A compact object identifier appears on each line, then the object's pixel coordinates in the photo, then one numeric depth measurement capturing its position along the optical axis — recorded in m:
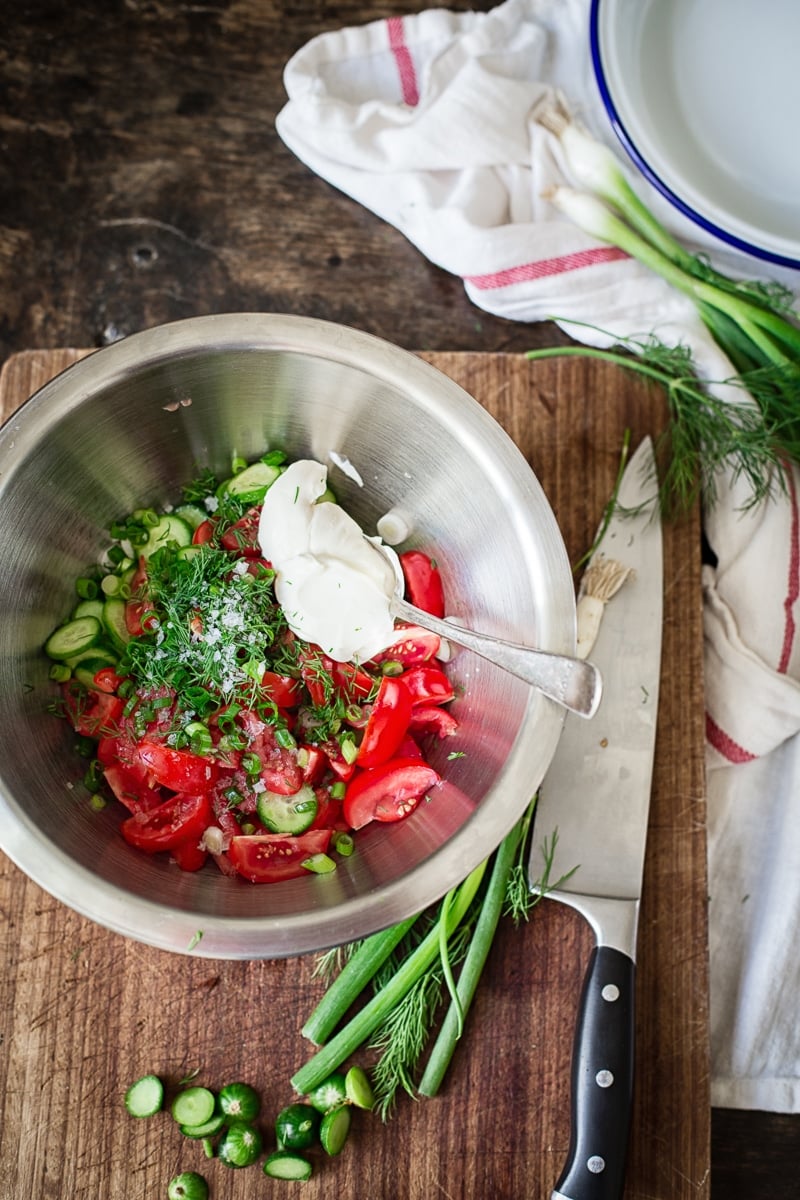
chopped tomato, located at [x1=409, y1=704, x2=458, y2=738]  0.81
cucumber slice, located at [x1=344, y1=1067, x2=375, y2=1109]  0.80
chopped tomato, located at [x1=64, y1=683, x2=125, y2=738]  0.79
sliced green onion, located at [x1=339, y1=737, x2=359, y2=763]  0.79
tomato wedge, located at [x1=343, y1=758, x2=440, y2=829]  0.79
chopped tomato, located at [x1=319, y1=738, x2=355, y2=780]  0.79
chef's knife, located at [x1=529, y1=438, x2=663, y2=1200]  0.79
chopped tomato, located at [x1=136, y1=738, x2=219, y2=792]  0.77
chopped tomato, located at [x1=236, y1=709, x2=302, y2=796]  0.78
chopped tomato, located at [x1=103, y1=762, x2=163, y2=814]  0.79
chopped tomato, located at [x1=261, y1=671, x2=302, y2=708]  0.79
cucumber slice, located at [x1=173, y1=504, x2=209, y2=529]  0.83
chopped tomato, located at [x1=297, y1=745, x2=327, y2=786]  0.79
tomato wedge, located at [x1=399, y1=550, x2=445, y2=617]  0.82
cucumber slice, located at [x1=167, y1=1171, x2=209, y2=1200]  0.80
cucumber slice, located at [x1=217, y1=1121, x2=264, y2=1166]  0.80
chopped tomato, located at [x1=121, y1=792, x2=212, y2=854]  0.78
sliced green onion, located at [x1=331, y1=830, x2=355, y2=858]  0.79
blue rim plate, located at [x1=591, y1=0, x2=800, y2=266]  0.91
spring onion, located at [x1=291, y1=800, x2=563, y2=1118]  0.81
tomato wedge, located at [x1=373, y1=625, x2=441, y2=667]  0.80
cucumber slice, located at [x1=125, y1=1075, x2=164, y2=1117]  0.80
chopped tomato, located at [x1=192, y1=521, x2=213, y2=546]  0.82
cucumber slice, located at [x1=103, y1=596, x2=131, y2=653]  0.81
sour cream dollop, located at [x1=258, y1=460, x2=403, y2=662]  0.79
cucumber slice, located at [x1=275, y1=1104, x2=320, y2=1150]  0.80
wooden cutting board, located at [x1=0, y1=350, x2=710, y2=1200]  0.81
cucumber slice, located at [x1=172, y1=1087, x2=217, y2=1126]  0.81
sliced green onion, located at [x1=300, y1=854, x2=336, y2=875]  0.78
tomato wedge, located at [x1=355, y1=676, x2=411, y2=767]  0.79
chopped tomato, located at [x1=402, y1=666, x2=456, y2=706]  0.80
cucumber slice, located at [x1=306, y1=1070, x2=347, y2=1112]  0.81
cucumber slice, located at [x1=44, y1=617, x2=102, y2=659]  0.80
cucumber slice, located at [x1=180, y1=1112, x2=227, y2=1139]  0.80
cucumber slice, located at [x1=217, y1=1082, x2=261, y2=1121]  0.80
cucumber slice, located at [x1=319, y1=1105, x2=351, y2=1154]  0.80
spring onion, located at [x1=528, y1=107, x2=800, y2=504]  0.87
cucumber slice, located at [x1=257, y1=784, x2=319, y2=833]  0.78
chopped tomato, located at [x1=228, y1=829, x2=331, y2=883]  0.78
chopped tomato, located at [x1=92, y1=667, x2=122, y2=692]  0.80
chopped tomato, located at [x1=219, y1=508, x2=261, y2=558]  0.81
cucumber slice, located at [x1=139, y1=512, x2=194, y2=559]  0.82
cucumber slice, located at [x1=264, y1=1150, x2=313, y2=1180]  0.80
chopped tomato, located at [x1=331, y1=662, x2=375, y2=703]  0.80
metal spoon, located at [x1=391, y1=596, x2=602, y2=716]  0.73
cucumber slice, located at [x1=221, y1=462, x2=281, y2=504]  0.82
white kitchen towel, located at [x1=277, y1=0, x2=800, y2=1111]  0.88
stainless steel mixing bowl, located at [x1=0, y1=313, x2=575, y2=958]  0.73
